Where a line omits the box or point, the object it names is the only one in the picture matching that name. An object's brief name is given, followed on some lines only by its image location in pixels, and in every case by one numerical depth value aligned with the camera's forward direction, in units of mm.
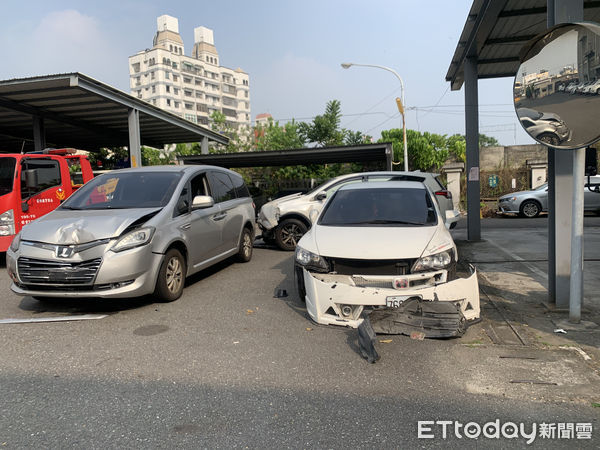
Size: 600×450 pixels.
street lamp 23734
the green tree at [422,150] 32537
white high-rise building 96562
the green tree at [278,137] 35594
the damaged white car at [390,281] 4250
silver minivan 5156
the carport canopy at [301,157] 16719
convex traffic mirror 4195
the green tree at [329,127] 36469
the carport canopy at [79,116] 14492
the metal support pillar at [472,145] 10414
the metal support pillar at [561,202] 4961
